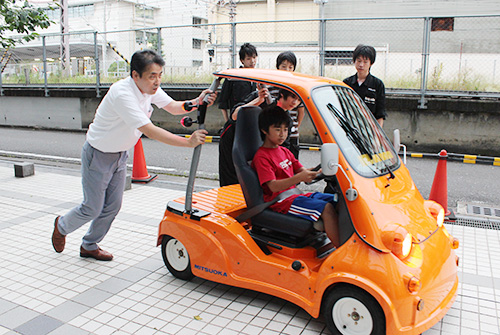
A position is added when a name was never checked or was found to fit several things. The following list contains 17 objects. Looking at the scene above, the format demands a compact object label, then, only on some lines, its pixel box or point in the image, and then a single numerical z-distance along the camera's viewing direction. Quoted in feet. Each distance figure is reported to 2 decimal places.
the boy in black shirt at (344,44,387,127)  15.48
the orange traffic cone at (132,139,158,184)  23.29
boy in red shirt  10.27
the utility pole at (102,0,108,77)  47.47
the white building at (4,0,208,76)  43.71
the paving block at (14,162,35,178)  24.32
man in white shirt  11.44
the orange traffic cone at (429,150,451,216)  18.01
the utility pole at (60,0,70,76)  52.63
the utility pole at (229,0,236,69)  38.99
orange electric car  8.87
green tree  23.31
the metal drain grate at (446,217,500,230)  17.01
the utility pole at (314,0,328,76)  35.60
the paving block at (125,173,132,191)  21.60
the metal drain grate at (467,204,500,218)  18.54
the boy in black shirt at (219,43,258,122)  16.38
